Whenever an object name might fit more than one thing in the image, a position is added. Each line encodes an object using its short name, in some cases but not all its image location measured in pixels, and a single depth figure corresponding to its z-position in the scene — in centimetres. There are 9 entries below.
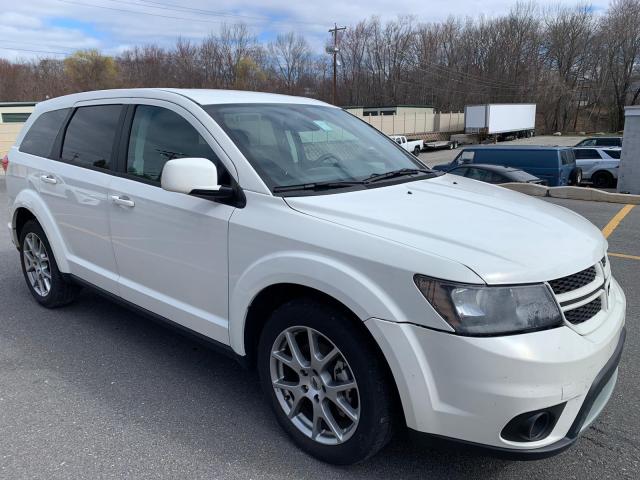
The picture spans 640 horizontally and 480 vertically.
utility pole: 5169
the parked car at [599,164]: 1923
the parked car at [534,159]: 1667
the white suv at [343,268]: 203
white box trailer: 5012
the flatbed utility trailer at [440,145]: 4535
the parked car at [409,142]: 3669
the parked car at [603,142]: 2650
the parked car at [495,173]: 1366
